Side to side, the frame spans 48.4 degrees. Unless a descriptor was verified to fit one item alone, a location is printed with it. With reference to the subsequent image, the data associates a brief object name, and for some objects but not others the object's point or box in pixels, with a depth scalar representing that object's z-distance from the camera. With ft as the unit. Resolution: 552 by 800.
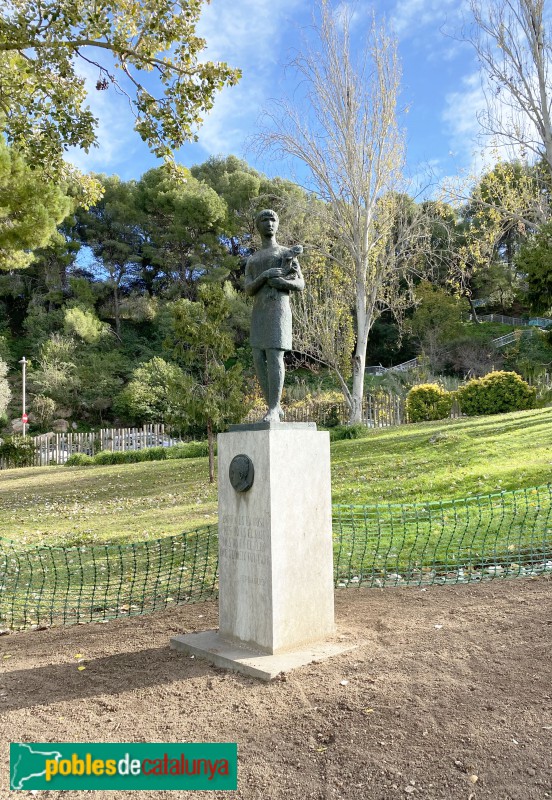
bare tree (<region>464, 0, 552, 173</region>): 41.57
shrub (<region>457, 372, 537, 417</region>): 62.13
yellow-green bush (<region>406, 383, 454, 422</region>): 68.23
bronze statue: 15.31
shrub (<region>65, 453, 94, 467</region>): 73.00
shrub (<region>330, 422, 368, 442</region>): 58.95
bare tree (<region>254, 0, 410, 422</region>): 54.80
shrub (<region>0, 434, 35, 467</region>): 81.61
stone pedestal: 14.02
